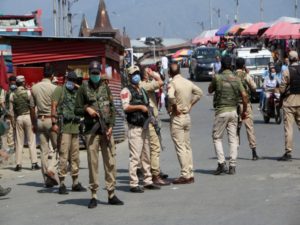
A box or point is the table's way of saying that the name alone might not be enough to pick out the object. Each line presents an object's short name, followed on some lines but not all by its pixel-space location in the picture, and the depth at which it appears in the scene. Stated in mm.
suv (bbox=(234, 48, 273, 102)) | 37969
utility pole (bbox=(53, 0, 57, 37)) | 45075
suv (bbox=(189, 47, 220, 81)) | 50781
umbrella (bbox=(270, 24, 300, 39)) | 44500
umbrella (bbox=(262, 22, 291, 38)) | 46975
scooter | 25250
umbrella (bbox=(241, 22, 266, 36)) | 59847
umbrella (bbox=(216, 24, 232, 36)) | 77000
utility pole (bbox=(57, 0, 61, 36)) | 48881
